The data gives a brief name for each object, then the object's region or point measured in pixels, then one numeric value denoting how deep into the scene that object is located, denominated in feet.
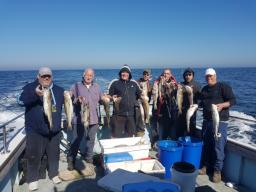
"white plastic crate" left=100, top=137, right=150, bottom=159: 12.13
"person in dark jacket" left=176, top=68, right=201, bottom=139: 13.98
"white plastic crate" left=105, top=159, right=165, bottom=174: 10.89
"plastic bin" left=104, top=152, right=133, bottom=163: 11.47
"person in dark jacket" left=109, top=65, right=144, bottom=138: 14.23
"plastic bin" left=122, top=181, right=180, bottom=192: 6.03
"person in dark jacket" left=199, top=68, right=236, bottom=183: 12.12
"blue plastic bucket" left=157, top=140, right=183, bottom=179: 12.27
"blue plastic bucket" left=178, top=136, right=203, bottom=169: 12.79
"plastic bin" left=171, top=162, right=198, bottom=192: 7.69
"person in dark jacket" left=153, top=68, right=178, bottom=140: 14.94
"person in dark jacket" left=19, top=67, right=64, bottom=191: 10.77
